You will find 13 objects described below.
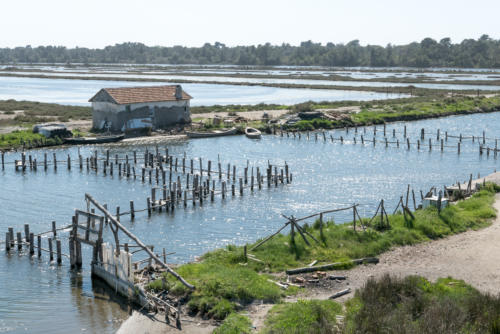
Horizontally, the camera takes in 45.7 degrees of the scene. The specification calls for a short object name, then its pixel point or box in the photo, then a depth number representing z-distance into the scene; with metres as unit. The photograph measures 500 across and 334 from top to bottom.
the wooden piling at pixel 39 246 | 26.55
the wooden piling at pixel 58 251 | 25.25
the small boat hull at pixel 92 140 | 56.91
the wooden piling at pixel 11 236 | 27.08
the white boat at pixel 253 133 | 62.25
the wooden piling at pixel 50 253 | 25.95
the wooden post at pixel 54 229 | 27.56
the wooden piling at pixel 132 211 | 32.35
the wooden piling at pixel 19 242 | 27.12
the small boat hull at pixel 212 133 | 62.03
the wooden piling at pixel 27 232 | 27.32
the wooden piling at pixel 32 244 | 26.27
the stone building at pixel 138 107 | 59.87
